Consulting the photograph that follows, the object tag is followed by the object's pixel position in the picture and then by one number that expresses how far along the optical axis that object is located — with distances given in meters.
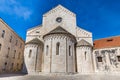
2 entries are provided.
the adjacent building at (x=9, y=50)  15.61
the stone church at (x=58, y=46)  14.55
